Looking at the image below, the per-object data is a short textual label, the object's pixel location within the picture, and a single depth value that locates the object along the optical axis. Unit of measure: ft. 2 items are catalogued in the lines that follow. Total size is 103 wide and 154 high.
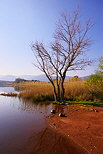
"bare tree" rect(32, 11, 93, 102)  34.83
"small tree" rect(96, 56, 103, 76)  35.23
